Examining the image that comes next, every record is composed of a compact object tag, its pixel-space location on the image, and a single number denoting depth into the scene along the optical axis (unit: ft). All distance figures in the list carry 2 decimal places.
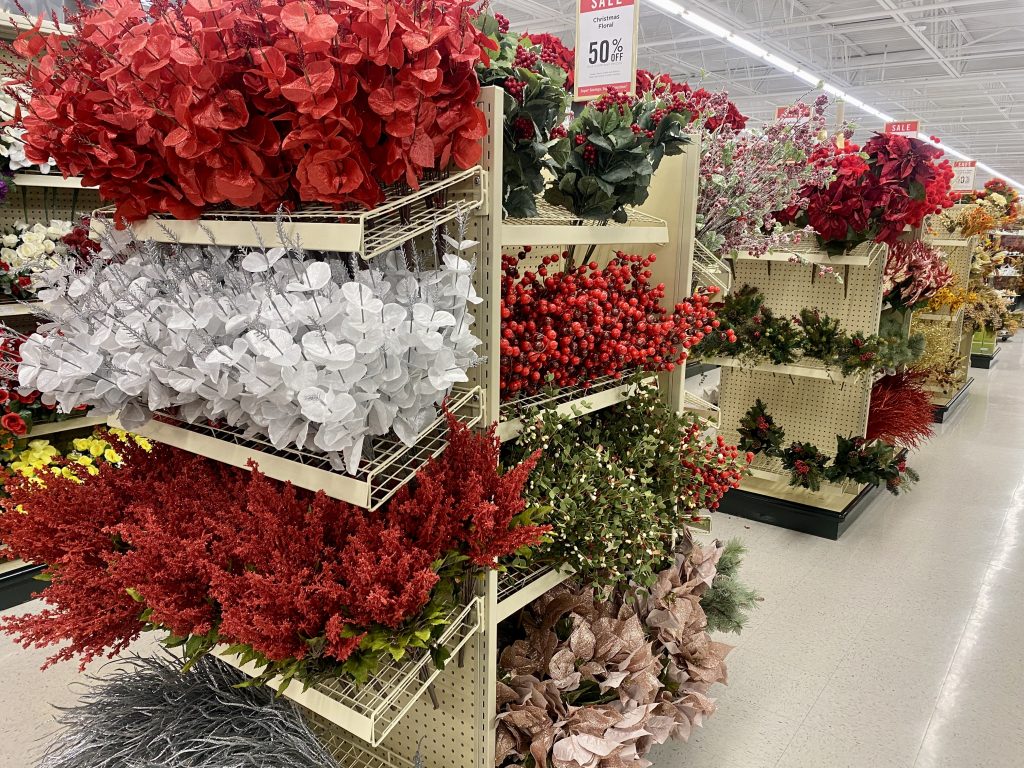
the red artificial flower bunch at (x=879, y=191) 10.92
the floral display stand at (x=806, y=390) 12.23
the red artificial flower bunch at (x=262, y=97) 3.59
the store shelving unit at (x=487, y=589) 4.43
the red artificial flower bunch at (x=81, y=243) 5.37
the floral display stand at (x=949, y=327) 18.80
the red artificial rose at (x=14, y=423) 9.73
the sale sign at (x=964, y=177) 23.15
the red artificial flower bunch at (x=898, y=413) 12.92
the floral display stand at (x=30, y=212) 9.77
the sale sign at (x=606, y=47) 6.17
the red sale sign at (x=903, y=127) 18.58
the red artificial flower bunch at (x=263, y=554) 3.83
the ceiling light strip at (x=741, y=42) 26.91
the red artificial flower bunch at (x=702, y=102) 7.02
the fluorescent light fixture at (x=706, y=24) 27.76
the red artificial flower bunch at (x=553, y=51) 6.00
